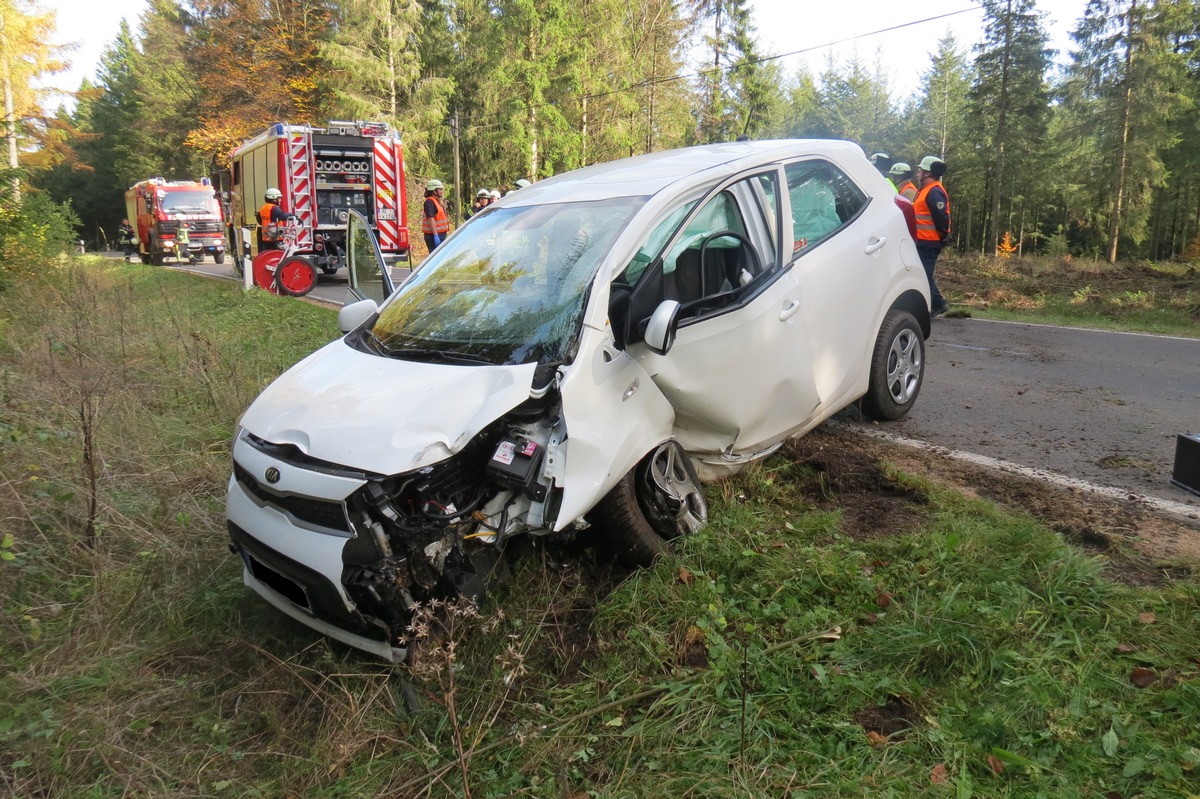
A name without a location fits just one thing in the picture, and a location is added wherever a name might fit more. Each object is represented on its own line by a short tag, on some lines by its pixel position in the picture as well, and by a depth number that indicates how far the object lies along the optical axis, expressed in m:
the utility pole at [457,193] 26.00
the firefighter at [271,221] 13.80
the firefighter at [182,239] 27.86
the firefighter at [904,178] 9.44
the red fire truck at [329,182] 15.16
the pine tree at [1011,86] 29.14
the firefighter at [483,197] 13.61
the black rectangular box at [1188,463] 3.04
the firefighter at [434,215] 12.62
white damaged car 2.75
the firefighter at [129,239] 31.00
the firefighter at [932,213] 8.73
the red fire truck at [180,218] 27.73
